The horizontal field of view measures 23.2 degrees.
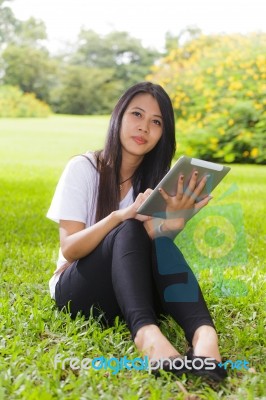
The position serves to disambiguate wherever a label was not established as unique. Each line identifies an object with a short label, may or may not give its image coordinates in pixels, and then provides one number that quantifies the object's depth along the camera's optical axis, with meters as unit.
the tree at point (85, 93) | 21.97
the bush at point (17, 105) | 19.69
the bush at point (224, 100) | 8.70
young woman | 1.97
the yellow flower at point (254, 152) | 8.74
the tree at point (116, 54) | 23.34
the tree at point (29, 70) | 22.56
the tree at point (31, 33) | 24.91
